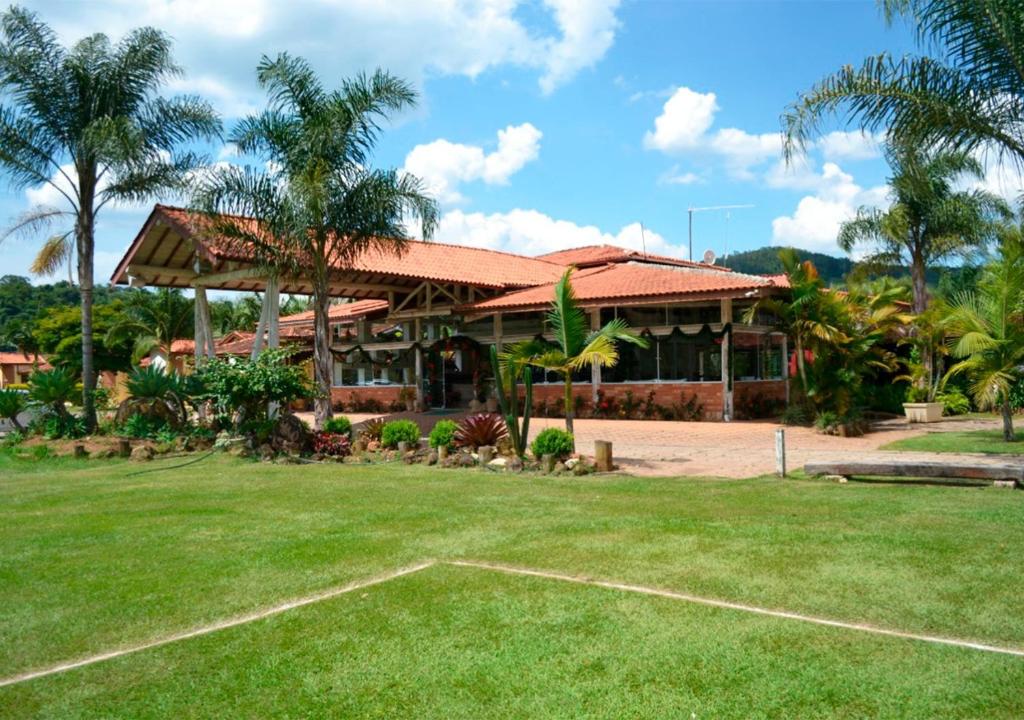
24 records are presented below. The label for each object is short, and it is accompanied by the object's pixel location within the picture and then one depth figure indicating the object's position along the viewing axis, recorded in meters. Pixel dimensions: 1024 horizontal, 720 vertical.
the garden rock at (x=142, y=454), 15.30
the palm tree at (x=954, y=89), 10.25
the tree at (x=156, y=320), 34.41
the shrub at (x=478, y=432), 14.23
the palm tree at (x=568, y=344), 13.38
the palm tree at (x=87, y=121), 17.23
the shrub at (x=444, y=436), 14.32
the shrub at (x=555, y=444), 13.09
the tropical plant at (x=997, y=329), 14.25
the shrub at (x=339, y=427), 16.31
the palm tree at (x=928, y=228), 23.19
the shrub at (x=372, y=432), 16.28
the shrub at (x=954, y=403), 22.22
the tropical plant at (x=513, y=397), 13.60
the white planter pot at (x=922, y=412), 20.53
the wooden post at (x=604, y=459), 12.69
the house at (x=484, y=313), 20.70
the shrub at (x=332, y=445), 15.48
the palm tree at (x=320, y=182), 16.72
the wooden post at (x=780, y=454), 11.41
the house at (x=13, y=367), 63.16
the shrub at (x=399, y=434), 15.21
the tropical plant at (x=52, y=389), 17.62
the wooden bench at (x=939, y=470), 9.91
